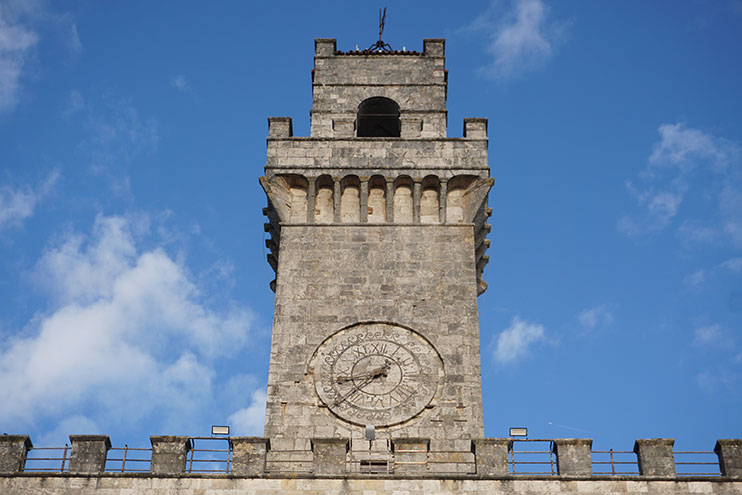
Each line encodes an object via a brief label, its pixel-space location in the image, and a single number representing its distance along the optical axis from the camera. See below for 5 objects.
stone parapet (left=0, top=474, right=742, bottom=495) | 26.31
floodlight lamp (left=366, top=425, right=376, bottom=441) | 28.99
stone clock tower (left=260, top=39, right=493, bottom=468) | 31.34
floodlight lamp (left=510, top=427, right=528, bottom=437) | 27.98
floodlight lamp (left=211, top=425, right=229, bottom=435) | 27.91
